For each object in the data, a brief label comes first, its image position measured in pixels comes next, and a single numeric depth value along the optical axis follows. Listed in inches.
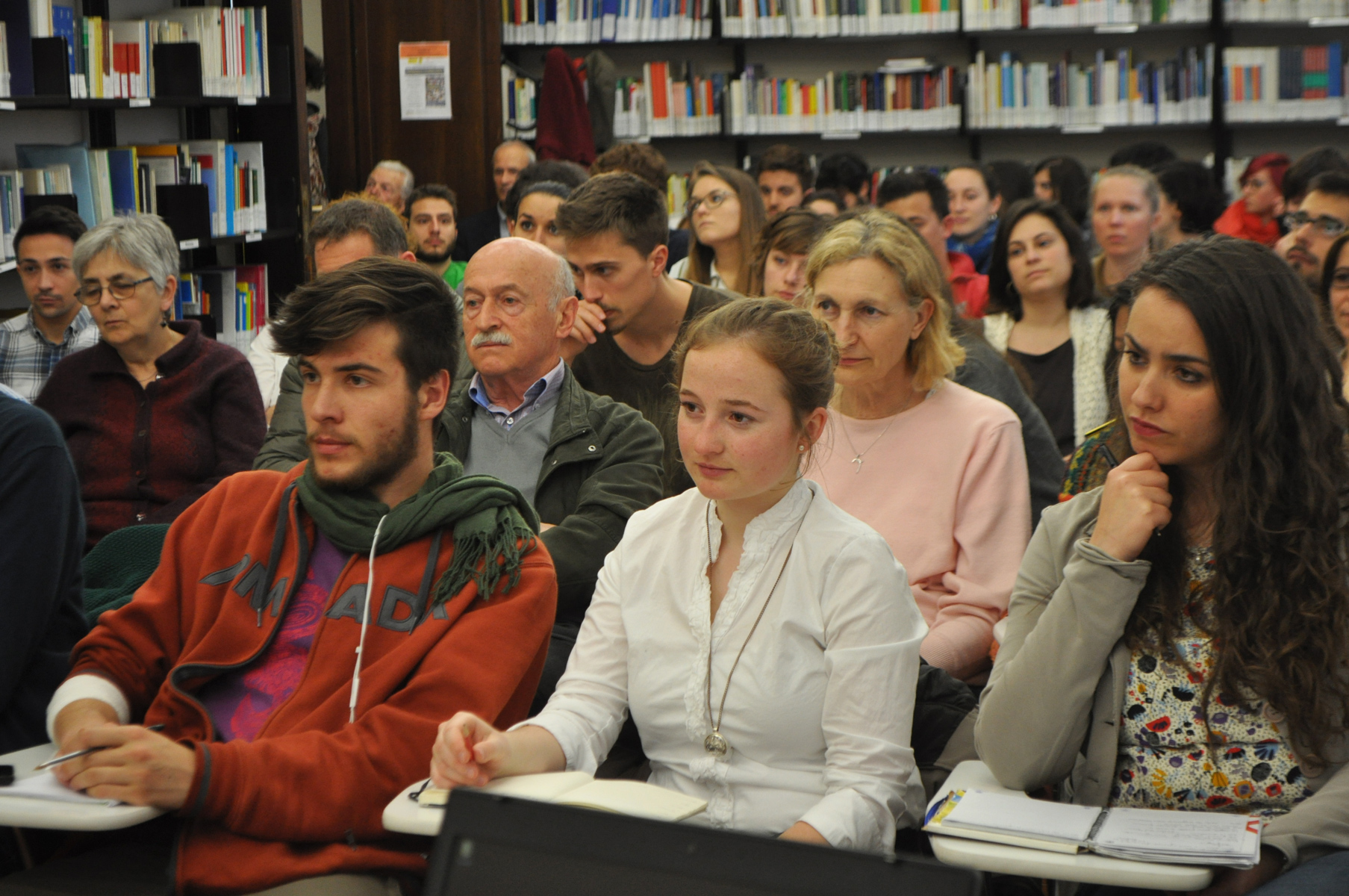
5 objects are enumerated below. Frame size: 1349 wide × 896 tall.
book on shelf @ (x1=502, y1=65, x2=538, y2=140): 277.1
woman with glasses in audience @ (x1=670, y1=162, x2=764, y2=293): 184.5
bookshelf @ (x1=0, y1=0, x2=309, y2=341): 169.8
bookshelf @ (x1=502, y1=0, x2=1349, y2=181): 275.4
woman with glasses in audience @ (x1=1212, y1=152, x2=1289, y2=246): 232.2
